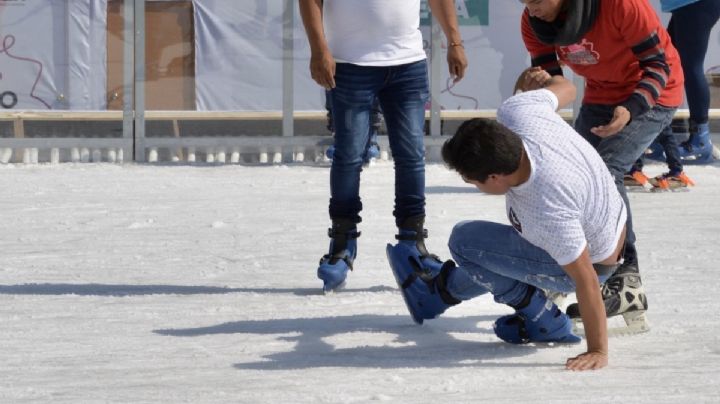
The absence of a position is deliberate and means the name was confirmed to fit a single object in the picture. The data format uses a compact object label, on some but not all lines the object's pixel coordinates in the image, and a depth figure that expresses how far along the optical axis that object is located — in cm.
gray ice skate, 859
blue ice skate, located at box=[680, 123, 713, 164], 1733
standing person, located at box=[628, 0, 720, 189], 1644
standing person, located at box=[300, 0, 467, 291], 1022
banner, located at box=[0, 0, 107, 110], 2011
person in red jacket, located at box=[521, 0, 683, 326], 897
